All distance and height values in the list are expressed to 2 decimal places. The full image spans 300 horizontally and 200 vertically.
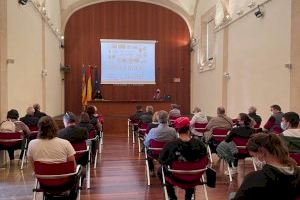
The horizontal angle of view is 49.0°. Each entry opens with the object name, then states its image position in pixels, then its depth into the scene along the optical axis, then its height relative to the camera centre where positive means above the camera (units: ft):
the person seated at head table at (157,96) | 47.04 -0.64
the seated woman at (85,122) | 19.06 -1.80
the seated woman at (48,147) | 11.15 -1.90
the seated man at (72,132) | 15.14 -1.89
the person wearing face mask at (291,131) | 12.45 -1.57
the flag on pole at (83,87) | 43.57 +0.59
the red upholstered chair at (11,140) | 19.51 -2.89
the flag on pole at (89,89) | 44.15 +0.32
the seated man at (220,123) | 20.55 -1.96
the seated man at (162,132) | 15.90 -1.95
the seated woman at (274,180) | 6.52 -1.75
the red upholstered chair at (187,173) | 11.55 -2.86
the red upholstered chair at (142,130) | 23.96 -2.79
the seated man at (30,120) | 22.82 -2.00
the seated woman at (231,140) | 17.17 -2.54
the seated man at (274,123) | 20.11 -1.96
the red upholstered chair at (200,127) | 24.14 -2.62
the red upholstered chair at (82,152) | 15.23 -2.85
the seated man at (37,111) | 25.47 -1.59
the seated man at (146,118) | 24.87 -2.04
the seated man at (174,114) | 31.09 -2.12
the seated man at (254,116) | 23.93 -1.78
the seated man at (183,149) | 11.60 -2.03
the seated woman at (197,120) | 24.18 -2.11
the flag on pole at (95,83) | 45.77 +1.12
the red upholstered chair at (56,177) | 10.43 -2.78
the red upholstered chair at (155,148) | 15.72 -2.70
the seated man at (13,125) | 19.95 -2.06
